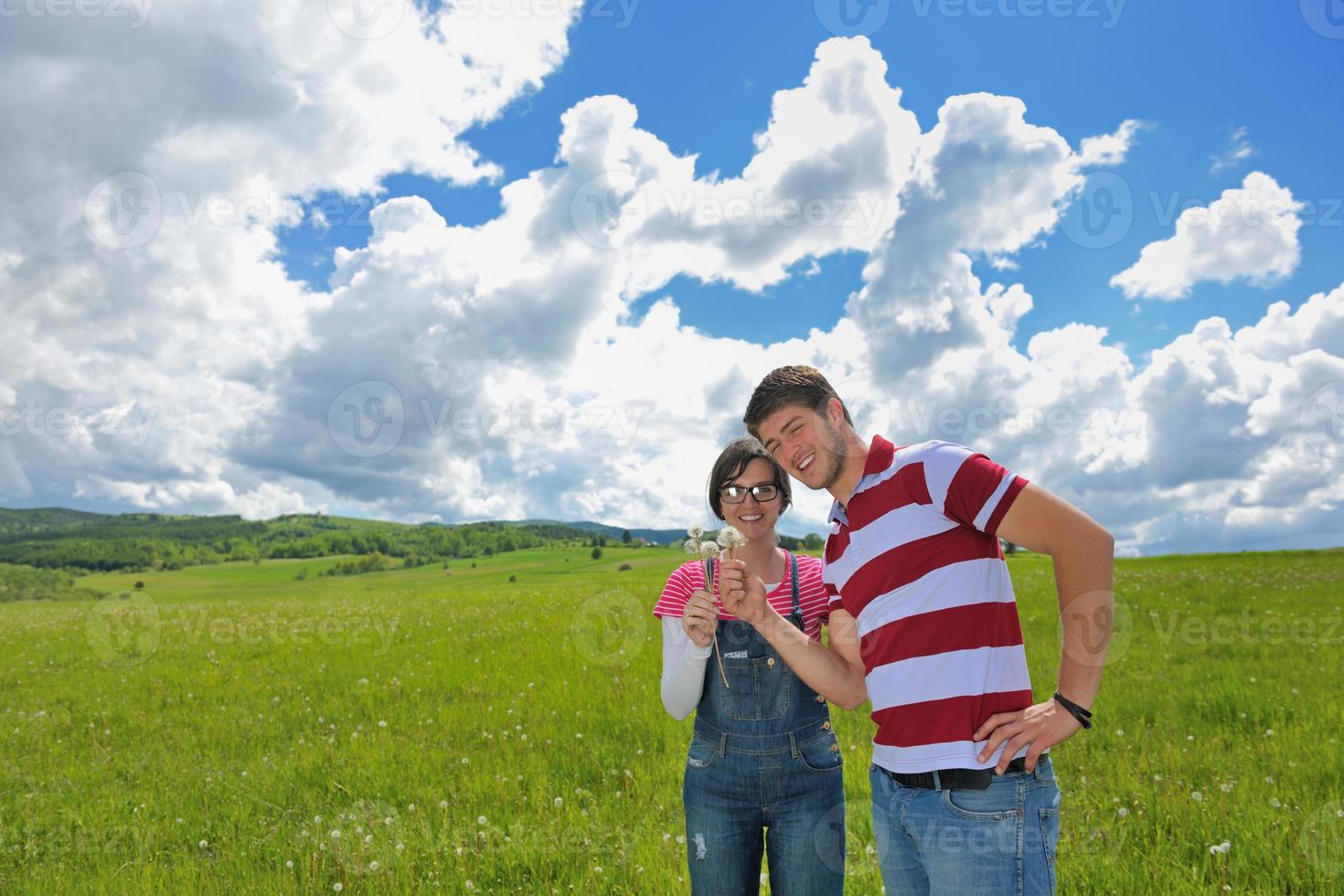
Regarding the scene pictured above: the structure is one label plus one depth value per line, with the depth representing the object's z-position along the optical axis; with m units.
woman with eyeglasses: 3.44
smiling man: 2.60
